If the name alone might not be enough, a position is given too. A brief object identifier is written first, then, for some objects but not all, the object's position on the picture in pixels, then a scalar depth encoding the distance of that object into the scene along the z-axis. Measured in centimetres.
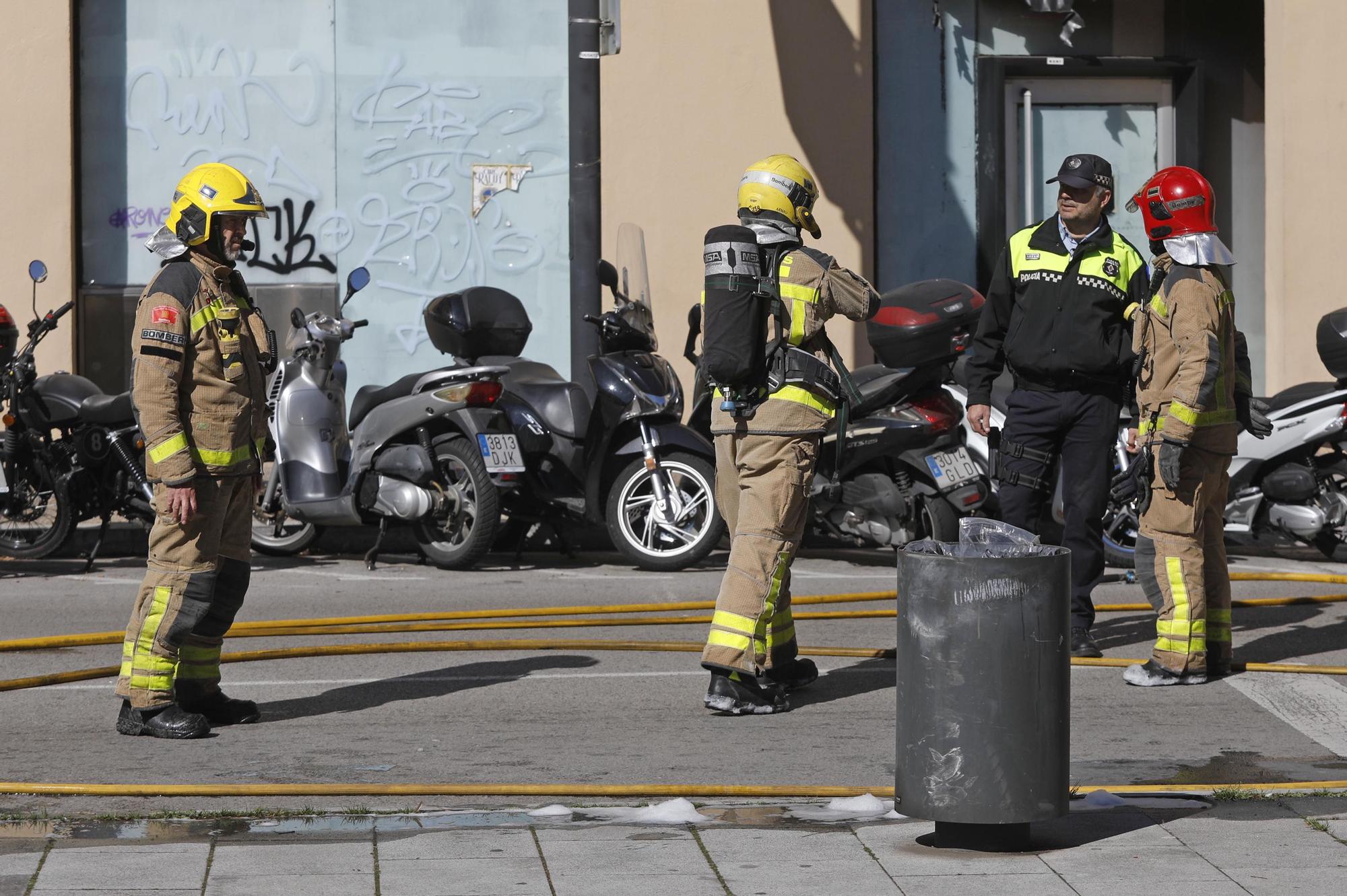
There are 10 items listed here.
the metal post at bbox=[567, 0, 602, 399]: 2428
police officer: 1556
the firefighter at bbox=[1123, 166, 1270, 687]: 1454
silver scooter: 2128
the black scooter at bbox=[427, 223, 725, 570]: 2128
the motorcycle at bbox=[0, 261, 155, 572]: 2162
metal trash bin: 986
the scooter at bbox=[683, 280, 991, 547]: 2055
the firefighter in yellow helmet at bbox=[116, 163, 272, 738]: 1286
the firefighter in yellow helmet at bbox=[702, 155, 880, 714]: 1365
